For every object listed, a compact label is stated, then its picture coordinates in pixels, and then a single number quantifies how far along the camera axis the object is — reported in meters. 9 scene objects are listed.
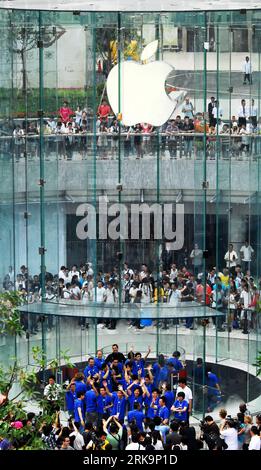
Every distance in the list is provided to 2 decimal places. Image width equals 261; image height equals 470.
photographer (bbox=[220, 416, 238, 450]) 25.44
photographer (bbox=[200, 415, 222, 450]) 24.78
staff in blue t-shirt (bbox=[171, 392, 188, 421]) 27.05
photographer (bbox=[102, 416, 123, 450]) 25.20
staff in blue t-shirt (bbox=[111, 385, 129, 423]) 27.06
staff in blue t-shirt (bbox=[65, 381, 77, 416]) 27.33
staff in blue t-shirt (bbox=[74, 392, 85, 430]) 26.92
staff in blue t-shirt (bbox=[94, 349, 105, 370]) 28.53
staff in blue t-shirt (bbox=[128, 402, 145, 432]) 26.25
